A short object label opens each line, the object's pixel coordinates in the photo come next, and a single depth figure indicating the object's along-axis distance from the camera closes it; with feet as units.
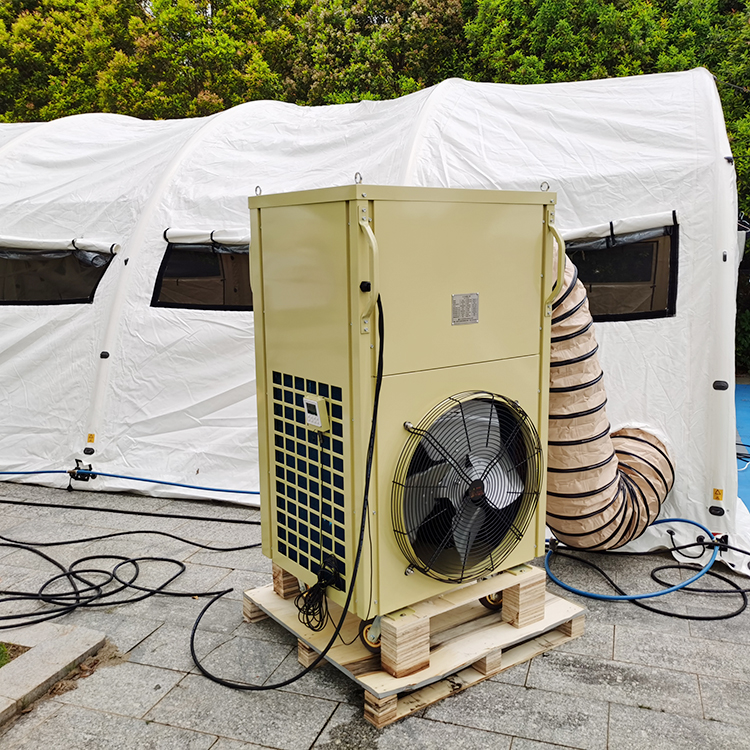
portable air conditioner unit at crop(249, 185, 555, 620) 9.52
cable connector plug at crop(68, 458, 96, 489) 20.22
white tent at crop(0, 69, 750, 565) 15.81
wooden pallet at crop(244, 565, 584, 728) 9.99
